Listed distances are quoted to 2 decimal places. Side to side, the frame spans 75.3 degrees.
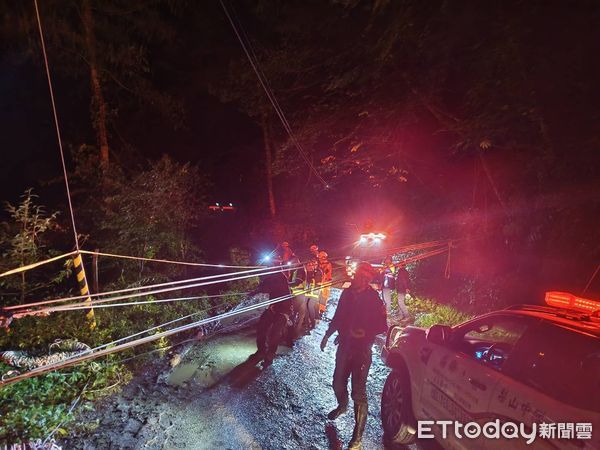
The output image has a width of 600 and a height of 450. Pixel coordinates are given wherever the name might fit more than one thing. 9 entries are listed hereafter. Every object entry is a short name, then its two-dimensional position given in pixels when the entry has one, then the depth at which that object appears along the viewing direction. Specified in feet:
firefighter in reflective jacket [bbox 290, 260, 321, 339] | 24.39
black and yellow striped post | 18.13
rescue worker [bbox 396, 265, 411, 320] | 27.25
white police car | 8.32
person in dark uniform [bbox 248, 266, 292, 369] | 20.84
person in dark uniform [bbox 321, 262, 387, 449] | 13.78
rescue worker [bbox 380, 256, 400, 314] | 27.89
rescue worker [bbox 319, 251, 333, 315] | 27.35
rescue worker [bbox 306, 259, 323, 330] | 25.89
